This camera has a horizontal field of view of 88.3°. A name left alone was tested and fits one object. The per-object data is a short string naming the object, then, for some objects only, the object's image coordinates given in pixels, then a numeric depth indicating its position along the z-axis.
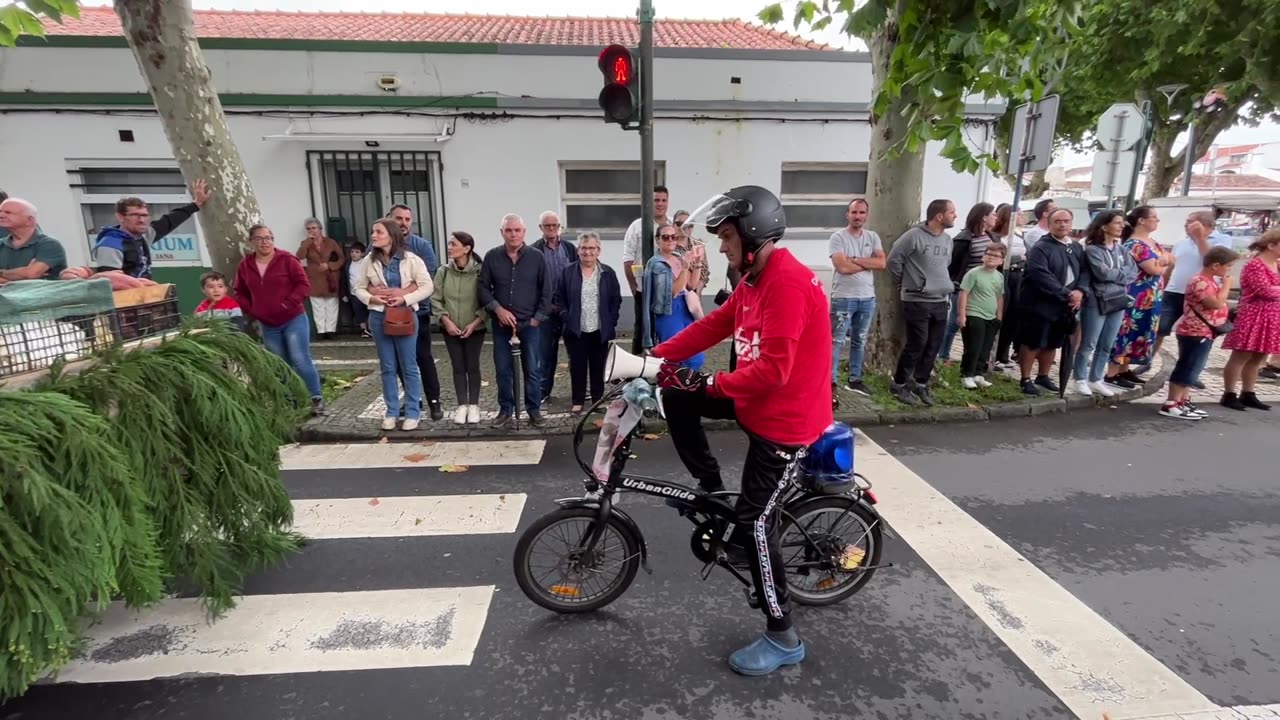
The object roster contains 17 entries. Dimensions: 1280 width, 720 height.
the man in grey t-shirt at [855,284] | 6.92
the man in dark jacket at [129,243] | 5.68
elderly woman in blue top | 6.55
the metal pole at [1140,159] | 8.29
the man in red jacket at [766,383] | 2.59
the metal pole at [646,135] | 5.96
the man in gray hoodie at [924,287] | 6.68
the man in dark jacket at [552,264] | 6.59
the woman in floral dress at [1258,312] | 6.49
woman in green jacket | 6.20
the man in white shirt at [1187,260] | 7.61
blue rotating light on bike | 3.06
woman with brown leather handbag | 6.01
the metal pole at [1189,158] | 16.27
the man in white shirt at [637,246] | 7.00
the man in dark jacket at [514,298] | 6.15
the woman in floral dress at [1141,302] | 7.16
